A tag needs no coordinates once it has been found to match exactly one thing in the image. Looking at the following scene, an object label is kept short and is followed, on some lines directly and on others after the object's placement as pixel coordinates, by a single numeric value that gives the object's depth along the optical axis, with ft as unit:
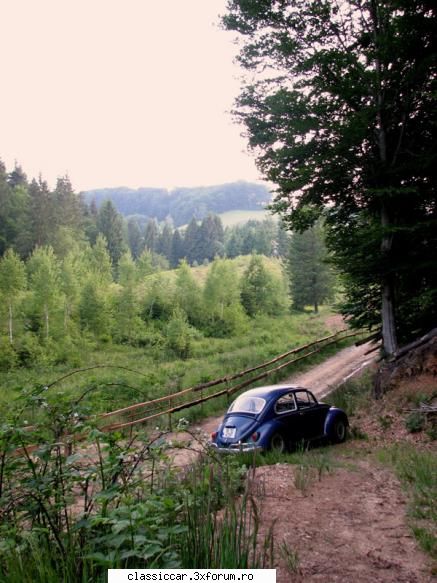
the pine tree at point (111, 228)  282.15
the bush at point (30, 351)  108.58
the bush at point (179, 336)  111.14
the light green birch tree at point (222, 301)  152.05
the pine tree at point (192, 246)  408.05
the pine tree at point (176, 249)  408.26
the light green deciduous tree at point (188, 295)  159.33
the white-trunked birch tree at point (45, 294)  119.25
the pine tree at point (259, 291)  181.68
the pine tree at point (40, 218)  197.36
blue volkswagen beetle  32.27
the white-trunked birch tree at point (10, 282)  116.47
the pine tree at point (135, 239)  387.86
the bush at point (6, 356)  103.71
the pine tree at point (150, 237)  411.83
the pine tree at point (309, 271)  188.14
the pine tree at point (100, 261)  176.65
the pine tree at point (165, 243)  424.05
